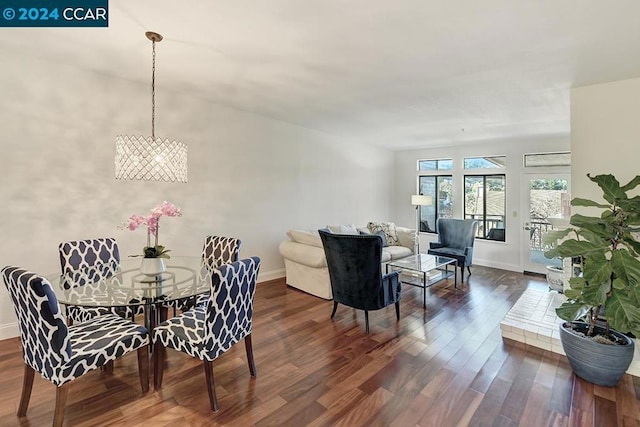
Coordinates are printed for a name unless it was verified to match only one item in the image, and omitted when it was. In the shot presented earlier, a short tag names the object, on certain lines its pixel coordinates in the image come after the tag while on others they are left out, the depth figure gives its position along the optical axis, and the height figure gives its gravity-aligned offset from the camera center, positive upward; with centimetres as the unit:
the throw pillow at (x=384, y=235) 587 -41
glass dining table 210 -56
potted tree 218 -54
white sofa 427 -69
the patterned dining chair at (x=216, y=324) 203 -79
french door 578 +10
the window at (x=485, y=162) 646 +112
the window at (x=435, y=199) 733 +35
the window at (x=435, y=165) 725 +119
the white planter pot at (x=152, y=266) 254 -44
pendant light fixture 255 +46
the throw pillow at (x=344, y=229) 527 -27
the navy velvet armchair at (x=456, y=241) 540 -51
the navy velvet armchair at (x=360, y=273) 311 -63
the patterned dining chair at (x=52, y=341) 170 -81
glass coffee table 418 -74
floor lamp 660 +30
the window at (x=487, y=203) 650 +24
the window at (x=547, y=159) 573 +105
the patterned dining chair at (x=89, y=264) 261 -49
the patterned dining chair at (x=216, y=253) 295 -42
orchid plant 248 -7
